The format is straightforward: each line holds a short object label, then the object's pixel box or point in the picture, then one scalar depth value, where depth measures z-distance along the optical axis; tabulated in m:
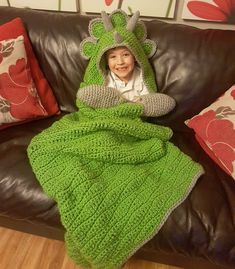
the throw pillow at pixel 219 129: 1.06
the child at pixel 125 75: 1.24
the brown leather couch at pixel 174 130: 0.96
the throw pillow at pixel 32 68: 1.31
